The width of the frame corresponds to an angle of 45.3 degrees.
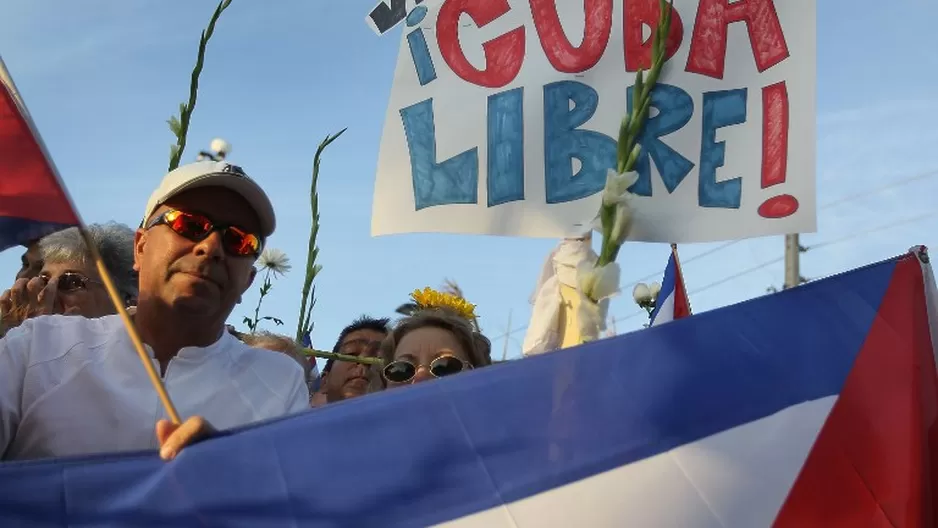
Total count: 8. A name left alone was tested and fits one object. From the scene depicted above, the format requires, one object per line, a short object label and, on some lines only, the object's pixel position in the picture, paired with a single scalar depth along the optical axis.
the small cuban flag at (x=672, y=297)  3.70
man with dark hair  4.10
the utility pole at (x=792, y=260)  9.25
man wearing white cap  2.08
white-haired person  2.97
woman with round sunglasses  3.08
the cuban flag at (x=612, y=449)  1.89
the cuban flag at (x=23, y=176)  2.12
